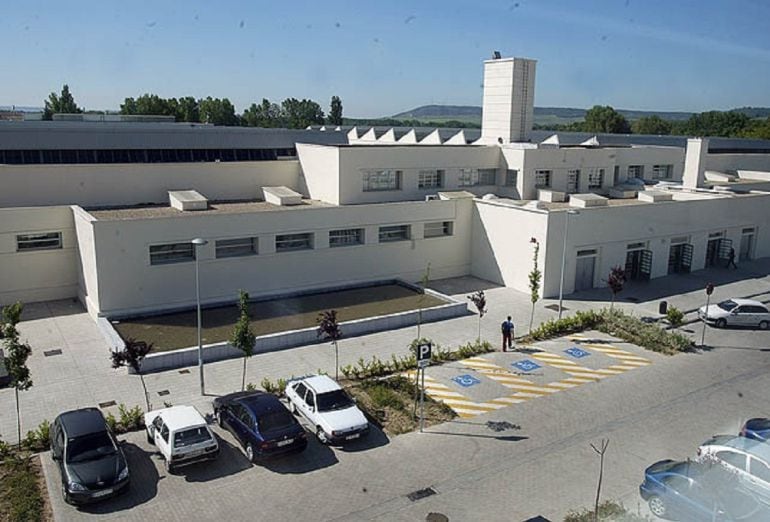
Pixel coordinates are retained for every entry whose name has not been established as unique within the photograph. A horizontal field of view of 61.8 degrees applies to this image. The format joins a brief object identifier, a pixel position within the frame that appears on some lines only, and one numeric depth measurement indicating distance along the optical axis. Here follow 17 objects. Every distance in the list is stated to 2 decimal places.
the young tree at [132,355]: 14.94
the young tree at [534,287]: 21.22
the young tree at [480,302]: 19.99
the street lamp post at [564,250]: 22.92
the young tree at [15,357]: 13.13
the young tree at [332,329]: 16.80
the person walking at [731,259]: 30.48
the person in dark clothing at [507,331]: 19.02
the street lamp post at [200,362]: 15.49
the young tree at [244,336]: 15.42
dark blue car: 12.54
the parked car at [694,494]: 10.02
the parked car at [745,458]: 10.87
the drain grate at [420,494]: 11.45
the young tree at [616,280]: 21.88
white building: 22.27
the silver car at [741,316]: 21.70
